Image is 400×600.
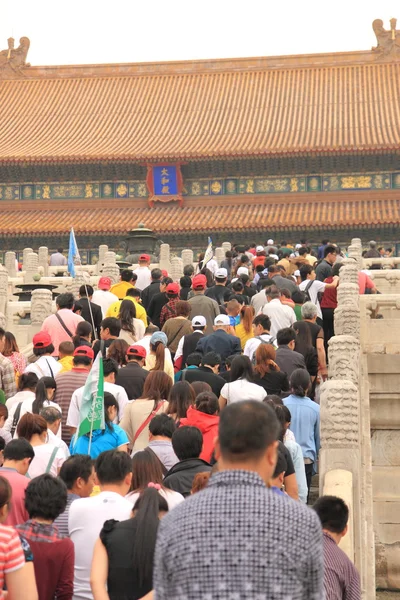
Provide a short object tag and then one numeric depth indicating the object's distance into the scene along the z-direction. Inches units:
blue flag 980.1
